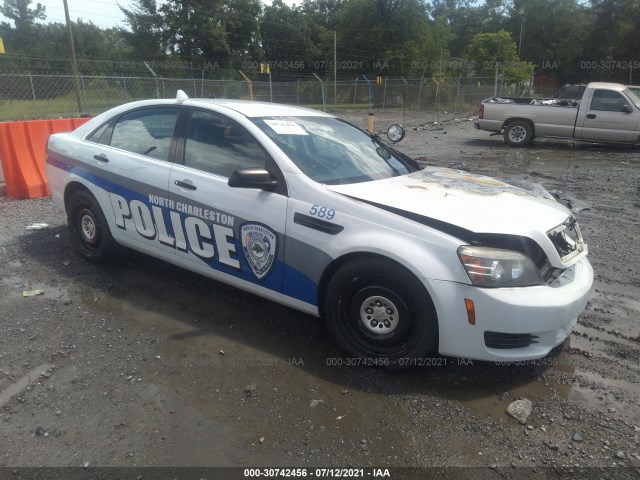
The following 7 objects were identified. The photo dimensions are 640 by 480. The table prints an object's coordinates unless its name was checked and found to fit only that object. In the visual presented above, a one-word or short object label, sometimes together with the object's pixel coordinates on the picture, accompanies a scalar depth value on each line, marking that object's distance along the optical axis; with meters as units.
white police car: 2.93
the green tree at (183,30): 50.94
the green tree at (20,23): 56.03
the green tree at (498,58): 43.88
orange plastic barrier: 7.25
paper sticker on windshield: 3.87
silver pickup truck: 13.46
